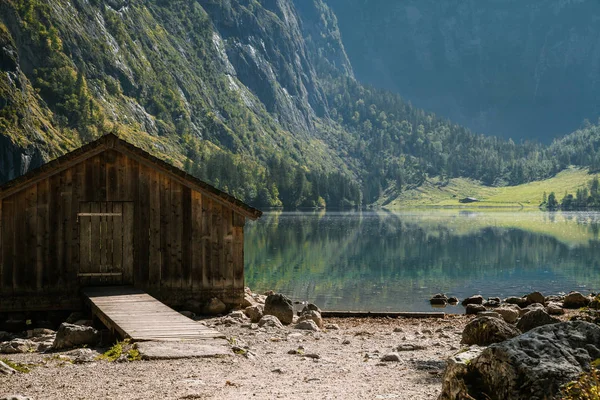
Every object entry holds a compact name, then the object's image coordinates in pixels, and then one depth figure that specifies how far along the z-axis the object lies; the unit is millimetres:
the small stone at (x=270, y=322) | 19312
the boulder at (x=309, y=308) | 22058
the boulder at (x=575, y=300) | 27734
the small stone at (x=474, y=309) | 27562
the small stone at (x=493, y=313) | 21661
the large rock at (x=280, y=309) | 20984
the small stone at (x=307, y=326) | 19516
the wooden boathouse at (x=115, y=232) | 20625
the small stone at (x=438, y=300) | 33719
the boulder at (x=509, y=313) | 22953
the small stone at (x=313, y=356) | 14217
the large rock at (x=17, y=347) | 15242
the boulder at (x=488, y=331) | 15164
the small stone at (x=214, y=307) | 21828
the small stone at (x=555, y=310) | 25250
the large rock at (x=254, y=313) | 20909
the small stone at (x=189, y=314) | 21178
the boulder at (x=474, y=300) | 32688
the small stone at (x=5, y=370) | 11922
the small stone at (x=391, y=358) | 14030
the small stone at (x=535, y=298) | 29869
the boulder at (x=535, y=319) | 17422
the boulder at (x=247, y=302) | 22497
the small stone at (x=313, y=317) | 20938
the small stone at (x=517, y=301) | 30120
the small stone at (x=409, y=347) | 16016
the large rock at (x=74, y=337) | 15367
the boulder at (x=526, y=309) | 25047
